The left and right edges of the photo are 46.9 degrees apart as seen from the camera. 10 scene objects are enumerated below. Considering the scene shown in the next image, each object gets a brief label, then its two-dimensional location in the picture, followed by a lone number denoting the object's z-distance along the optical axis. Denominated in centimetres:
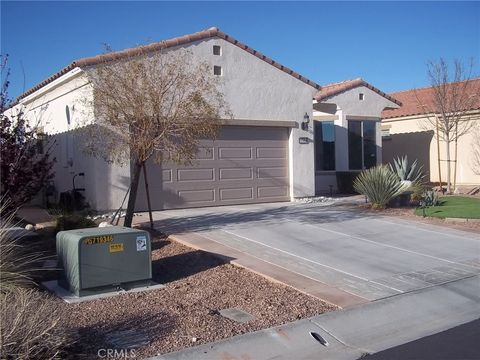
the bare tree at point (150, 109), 1007
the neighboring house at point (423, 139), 2134
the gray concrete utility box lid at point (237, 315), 649
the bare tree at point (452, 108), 1992
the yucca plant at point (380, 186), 1465
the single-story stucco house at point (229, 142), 1380
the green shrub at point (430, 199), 1550
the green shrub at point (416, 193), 1627
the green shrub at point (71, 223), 1102
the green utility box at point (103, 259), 729
